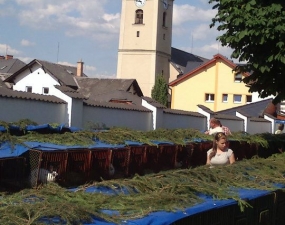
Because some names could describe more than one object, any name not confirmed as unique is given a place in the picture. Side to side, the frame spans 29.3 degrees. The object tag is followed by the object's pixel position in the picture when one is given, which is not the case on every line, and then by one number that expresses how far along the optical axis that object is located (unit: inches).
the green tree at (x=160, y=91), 2600.9
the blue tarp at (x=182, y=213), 198.1
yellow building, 2228.1
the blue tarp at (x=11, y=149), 403.9
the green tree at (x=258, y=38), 617.3
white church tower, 2866.6
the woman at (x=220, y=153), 394.3
